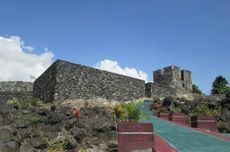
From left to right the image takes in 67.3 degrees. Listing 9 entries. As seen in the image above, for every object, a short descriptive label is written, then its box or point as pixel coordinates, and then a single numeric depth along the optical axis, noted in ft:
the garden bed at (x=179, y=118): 25.82
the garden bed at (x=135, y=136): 13.62
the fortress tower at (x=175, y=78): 68.76
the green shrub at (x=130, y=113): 16.84
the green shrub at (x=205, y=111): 28.63
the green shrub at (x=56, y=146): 14.76
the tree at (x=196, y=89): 100.08
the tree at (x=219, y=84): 86.09
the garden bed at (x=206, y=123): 22.66
